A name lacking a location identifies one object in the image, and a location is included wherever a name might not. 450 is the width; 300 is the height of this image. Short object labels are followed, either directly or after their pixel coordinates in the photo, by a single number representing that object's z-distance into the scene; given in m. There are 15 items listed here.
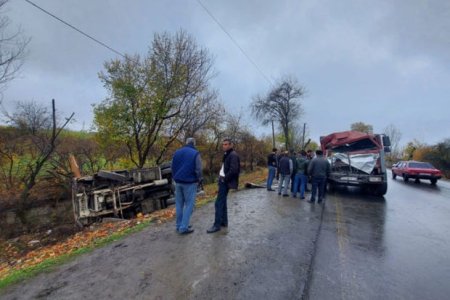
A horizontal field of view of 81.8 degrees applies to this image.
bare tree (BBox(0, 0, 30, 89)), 10.47
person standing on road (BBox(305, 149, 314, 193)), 12.02
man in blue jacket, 5.23
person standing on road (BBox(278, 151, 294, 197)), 10.00
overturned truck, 9.29
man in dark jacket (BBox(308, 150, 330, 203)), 9.06
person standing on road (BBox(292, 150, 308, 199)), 10.11
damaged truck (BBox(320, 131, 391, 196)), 10.86
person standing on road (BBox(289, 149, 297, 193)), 10.44
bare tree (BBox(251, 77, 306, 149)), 38.53
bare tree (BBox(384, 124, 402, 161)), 74.23
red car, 19.20
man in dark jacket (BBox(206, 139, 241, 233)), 5.36
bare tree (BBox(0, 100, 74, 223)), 13.17
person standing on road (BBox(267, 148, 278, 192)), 11.27
